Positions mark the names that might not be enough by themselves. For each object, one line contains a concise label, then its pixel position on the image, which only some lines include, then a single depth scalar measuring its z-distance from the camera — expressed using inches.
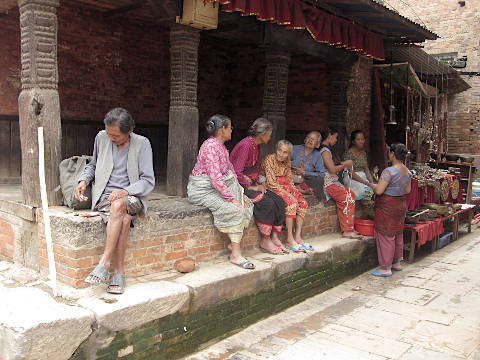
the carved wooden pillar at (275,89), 272.2
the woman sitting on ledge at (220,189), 186.9
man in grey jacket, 149.7
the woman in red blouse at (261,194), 211.0
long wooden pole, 139.6
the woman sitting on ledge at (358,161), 288.0
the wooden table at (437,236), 291.3
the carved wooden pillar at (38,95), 162.5
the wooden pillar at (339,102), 335.6
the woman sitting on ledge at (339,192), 268.5
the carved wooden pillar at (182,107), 211.8
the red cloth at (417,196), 296.6
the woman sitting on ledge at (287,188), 223.9
